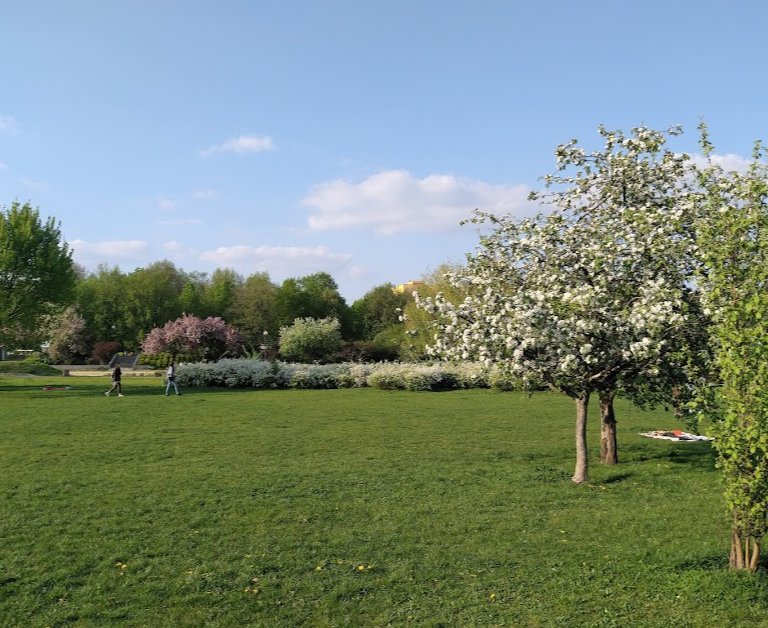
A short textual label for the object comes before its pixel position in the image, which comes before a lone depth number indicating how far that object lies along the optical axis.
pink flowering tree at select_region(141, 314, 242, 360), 52.06
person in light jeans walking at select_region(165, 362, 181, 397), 30.84
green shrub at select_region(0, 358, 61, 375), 53.09
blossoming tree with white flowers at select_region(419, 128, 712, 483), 9.83
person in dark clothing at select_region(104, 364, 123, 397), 29.77
